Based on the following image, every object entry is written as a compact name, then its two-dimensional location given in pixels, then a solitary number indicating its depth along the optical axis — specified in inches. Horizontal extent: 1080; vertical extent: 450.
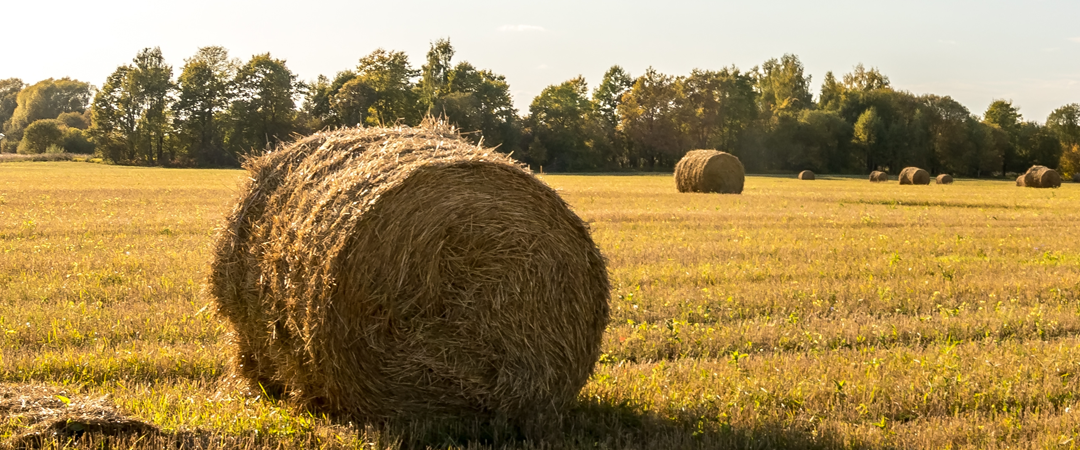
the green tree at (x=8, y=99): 5530.5
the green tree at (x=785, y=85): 3769.7
